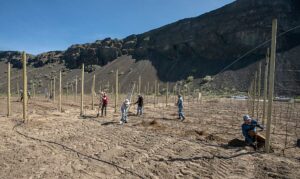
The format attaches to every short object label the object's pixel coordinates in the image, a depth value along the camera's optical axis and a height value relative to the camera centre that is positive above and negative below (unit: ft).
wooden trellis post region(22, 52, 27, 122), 42.19 -0.22
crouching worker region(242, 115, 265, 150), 29.14 -5.09
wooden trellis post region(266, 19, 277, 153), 26.55 +0.40
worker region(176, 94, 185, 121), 54.60 -4.46
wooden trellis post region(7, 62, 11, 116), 48.80 -0.86
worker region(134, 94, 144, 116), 59.90 -4.93
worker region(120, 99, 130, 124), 47.98 -4.55
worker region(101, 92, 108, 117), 56.18 -3.87
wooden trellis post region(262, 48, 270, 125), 36.80 +0.39
